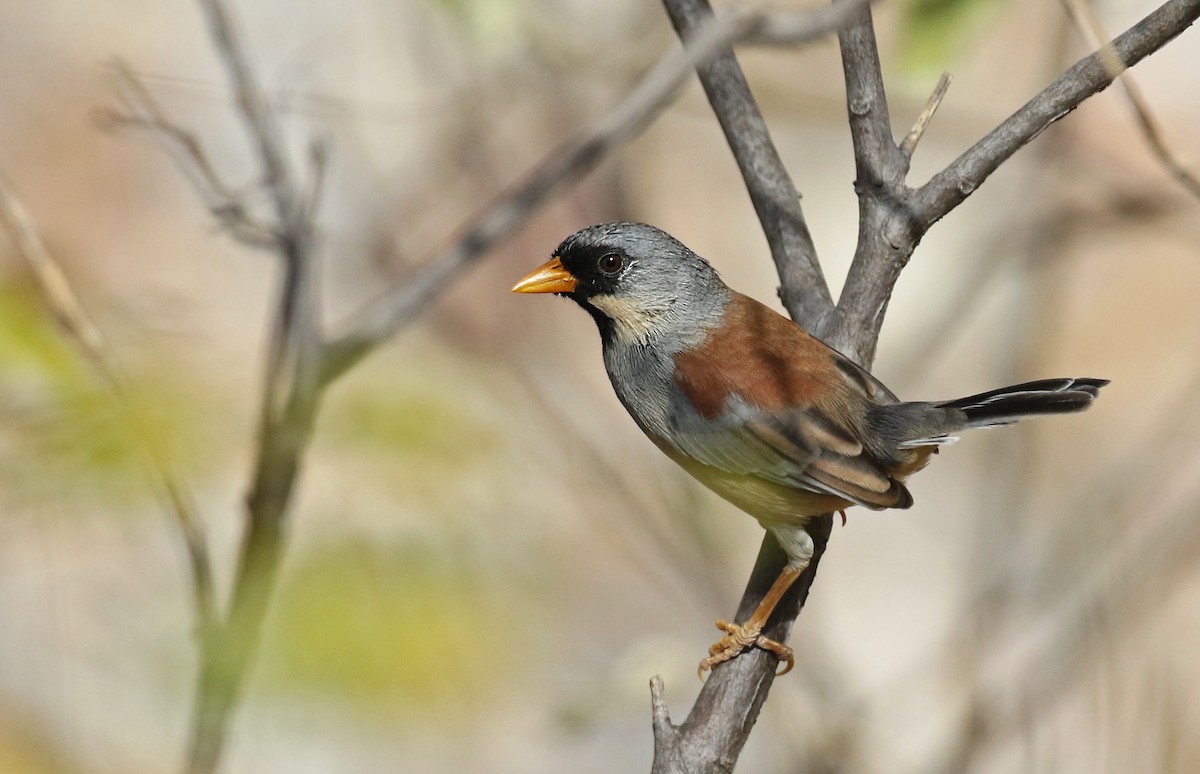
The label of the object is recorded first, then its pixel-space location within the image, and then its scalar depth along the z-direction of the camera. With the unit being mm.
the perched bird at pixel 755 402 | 6027
